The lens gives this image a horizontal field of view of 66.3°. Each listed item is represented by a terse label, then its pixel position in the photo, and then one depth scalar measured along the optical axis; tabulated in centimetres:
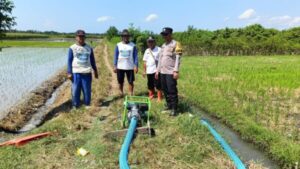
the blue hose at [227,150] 285
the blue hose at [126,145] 267
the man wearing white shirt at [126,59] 506
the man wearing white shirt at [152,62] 523
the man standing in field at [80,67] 460
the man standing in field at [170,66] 420
